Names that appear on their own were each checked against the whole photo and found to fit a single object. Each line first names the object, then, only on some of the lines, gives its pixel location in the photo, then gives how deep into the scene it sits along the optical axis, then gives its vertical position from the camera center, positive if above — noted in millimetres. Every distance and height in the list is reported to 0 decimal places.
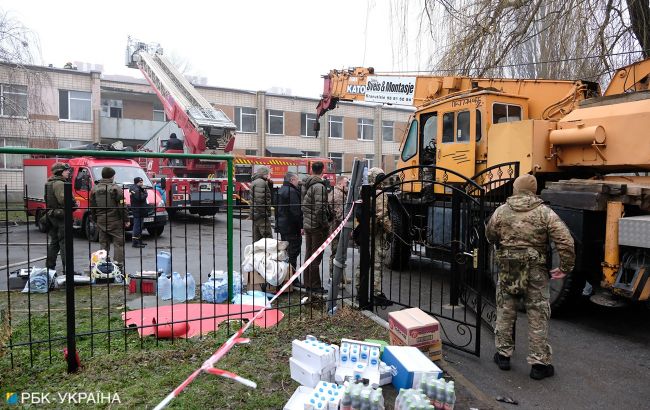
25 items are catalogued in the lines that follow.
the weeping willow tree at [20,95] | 14289 +2973
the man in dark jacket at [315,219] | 6719 -493
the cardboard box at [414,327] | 4125 -1271
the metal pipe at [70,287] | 3766 -858
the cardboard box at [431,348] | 4203 -1475
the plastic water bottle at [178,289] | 6320 -1435
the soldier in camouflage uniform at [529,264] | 4102 -690
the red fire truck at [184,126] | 13562 +1683
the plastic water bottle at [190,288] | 6328 -1437
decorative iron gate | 4773 -709
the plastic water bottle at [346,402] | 3061 -1417
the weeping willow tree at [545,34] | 8016 +2780
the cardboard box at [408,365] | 3494 -1381
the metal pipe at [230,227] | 5613 -521
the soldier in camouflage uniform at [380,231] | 6194 -618
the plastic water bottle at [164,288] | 6251 -1408
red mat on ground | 4902 -1538
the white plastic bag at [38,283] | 6629 -1431
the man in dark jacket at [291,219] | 7109 -525
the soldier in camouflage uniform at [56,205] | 7188 -344
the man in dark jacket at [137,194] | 10148 -245
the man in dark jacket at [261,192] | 7689 -128
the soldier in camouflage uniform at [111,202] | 7949 -337
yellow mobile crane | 4988 +548
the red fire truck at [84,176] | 11008 +172
